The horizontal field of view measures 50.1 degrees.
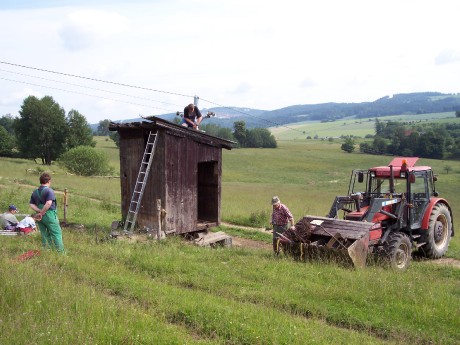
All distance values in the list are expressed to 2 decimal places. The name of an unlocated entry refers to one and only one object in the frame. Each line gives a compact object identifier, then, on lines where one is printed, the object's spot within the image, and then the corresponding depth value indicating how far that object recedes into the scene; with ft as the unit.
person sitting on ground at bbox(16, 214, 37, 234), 37.78
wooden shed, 43.09
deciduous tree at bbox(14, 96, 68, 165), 203.31
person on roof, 46.83
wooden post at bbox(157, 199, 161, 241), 40.06
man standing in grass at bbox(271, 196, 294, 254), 41.45
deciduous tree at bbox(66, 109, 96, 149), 206.39
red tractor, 34.99
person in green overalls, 30.42
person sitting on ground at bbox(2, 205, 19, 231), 38.29
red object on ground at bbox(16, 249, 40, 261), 26.37
